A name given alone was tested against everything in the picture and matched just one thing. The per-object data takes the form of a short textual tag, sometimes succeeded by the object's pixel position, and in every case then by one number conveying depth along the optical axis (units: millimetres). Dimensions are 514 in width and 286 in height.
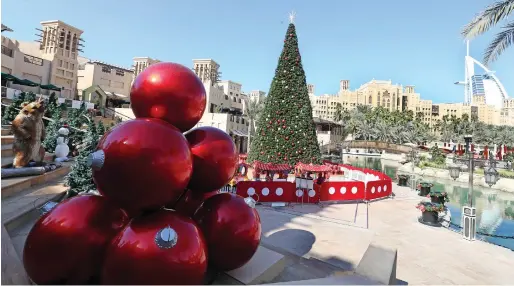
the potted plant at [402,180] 21008
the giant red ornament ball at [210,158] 3617
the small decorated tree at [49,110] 18591
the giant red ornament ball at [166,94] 3504
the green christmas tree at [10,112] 16359
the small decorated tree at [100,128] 17350
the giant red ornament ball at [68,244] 2865
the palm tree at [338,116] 87750
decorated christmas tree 18219
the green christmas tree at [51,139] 11969
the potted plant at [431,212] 10352
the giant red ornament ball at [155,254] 2727
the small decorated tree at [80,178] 5824
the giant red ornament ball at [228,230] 3572
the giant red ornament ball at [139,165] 2834
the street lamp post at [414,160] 38197
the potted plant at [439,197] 12610
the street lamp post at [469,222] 8953
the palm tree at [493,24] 9216
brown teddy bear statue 6830
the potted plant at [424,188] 16844
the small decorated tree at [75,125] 14044
